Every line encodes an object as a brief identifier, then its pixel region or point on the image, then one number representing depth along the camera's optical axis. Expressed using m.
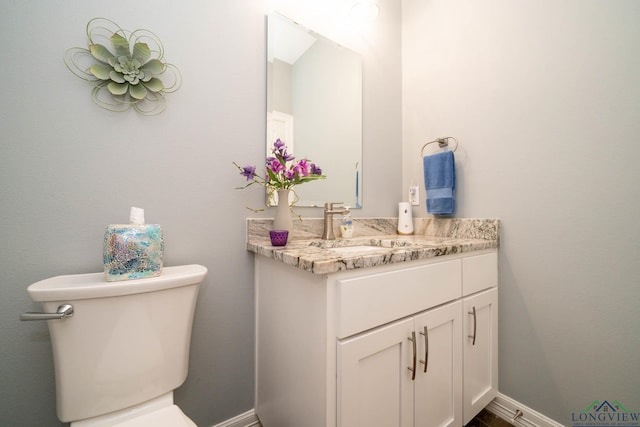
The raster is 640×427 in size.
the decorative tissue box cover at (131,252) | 0.69
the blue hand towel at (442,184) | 1.32
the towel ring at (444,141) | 1.39
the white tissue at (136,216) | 0.75
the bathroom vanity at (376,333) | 0.69
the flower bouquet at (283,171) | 1.04
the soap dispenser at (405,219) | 1.51
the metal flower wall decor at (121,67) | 0.80
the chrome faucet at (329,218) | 1.23
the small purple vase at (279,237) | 0.95
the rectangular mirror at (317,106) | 1.16
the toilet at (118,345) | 0.63
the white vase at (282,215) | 1.05
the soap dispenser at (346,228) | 1.30
